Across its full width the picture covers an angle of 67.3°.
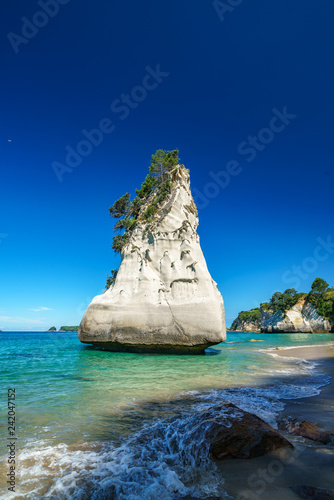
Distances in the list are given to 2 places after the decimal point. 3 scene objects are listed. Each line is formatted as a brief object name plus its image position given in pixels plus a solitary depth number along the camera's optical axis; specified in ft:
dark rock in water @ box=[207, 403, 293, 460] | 10.77
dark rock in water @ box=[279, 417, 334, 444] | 12.03
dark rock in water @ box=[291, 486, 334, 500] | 7.58
